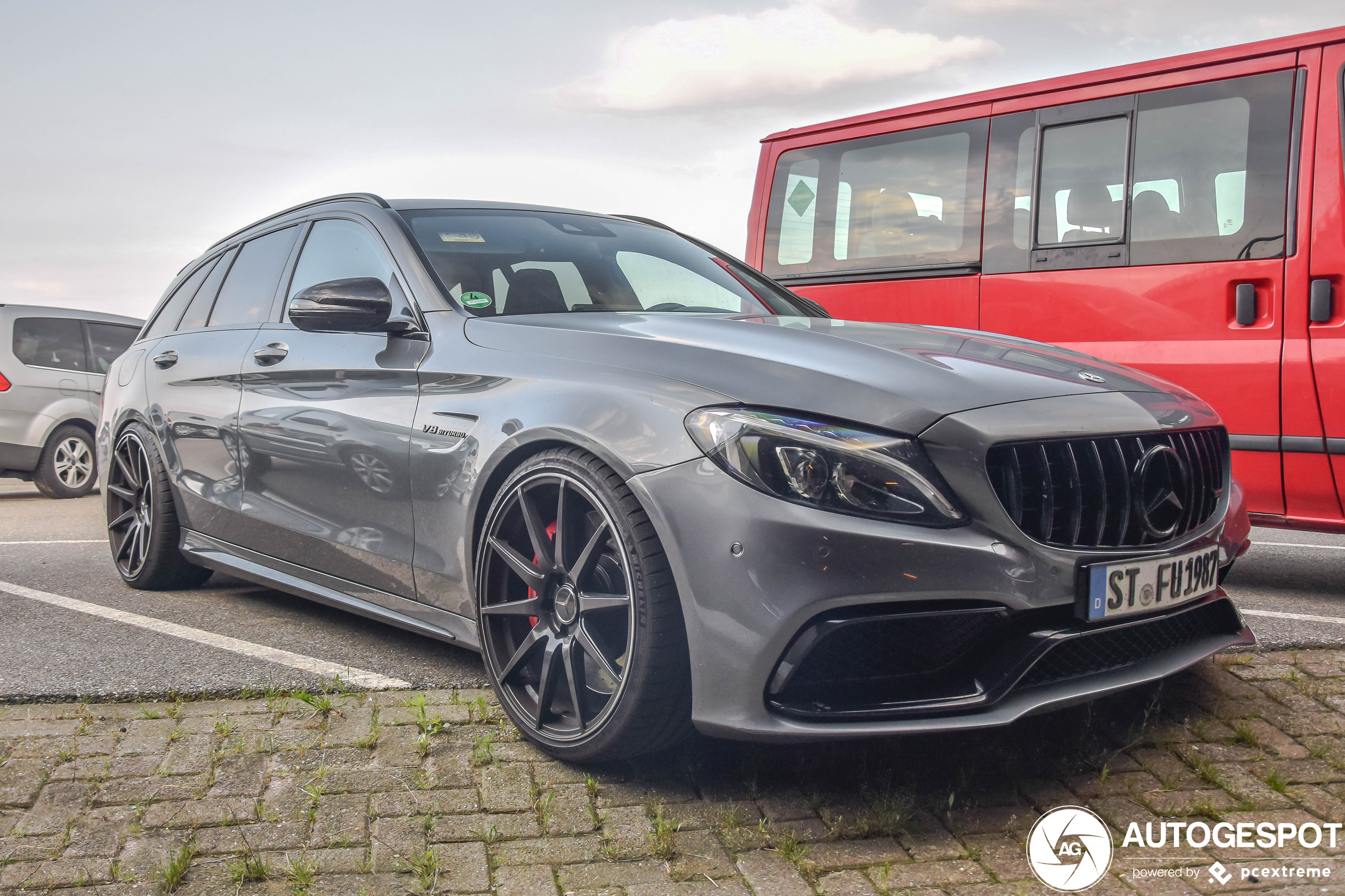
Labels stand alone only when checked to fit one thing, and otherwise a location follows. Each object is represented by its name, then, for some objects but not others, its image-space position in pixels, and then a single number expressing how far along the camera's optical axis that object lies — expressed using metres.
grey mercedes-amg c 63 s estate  2.42
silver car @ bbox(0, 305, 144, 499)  10.42
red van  4.78
